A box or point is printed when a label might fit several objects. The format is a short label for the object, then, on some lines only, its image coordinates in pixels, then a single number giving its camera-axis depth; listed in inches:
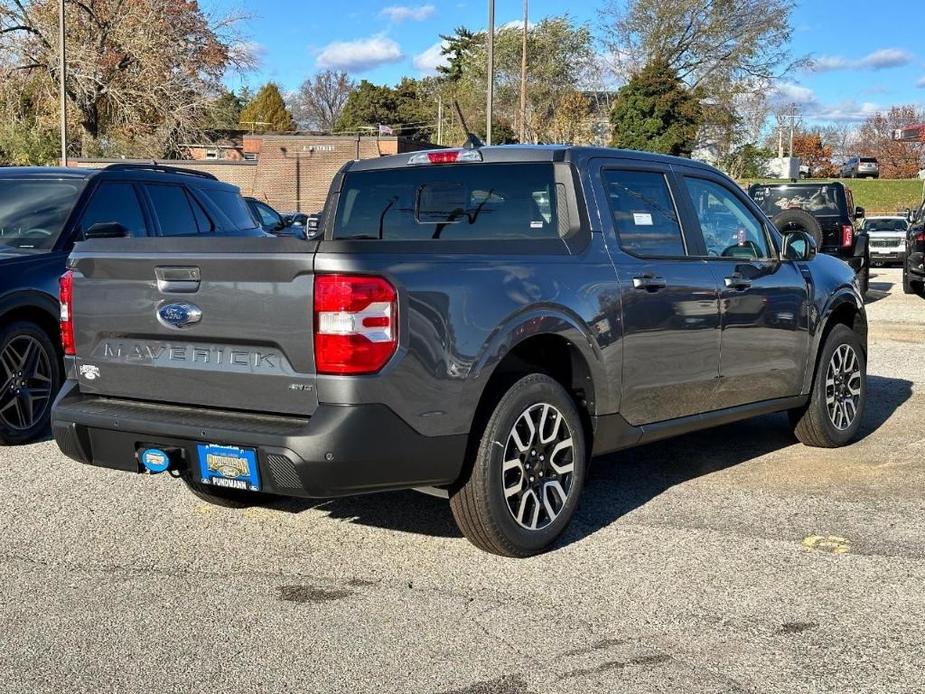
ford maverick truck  164.1
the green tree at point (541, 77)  2214.6
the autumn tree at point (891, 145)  3651.6
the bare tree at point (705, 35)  2000.5
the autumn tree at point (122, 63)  1797.5
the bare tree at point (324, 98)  4055.1
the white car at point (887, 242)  1255.5
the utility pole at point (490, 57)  1152.4
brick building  2031.3
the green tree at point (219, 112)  1883.6
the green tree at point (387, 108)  3555.6
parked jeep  713.0
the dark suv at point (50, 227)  283.3
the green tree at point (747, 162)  2266.2
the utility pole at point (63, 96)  1342.3
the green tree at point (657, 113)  1902.1
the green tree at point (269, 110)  3823.8
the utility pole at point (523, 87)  1553.9
